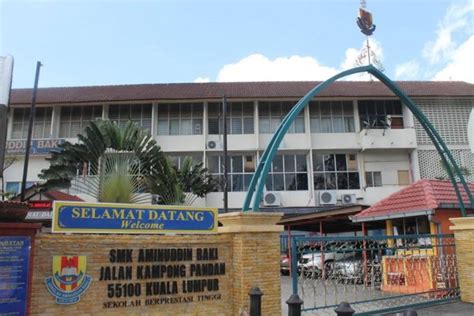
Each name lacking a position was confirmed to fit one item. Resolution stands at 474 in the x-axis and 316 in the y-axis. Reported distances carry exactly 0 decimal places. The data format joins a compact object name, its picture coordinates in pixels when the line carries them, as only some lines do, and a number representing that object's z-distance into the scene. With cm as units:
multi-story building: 2595
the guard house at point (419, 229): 1085
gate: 839
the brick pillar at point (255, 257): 727
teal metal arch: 823
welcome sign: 623
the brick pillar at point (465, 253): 998
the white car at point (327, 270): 804
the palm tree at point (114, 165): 1024
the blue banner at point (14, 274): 541
